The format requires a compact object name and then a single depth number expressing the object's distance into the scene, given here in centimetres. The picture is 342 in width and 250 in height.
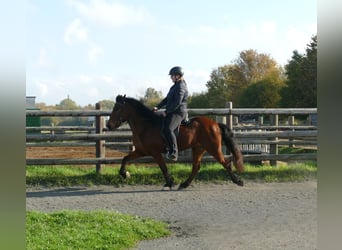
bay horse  855
